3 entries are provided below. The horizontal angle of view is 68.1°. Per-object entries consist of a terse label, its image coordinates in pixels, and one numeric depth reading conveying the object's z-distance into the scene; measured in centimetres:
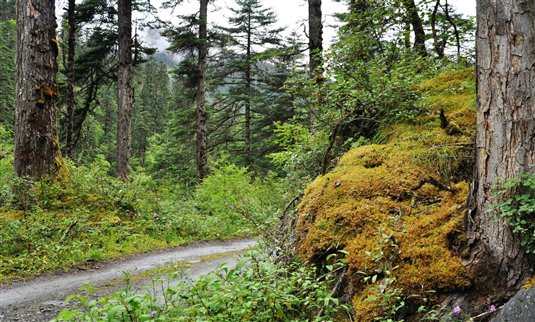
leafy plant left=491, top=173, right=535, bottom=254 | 251
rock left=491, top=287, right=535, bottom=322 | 221
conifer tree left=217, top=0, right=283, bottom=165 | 2419
